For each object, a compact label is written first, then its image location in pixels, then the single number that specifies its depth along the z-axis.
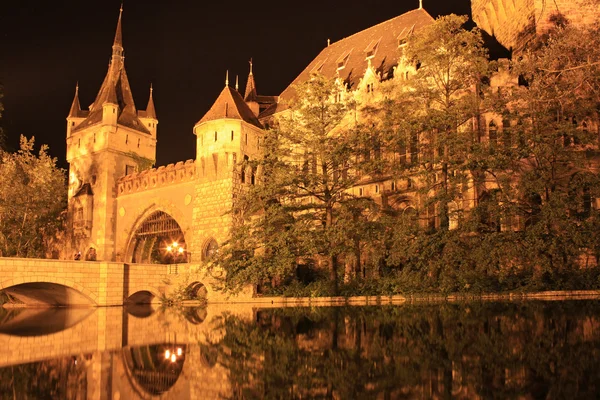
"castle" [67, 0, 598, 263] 29.94
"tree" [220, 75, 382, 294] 20.27
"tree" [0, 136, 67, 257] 35.91
